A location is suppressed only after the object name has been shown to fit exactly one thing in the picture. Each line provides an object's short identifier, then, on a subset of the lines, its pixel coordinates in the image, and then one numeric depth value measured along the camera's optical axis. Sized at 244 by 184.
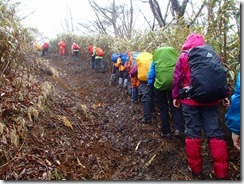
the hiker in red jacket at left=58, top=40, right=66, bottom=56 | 15.23
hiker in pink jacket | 2.53
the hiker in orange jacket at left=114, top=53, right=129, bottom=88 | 6.98
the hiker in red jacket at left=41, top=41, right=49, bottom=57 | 15.45
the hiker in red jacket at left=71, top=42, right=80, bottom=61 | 13.07
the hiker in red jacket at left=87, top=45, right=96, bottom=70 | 10.09
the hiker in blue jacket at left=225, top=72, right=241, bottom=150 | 1.84
